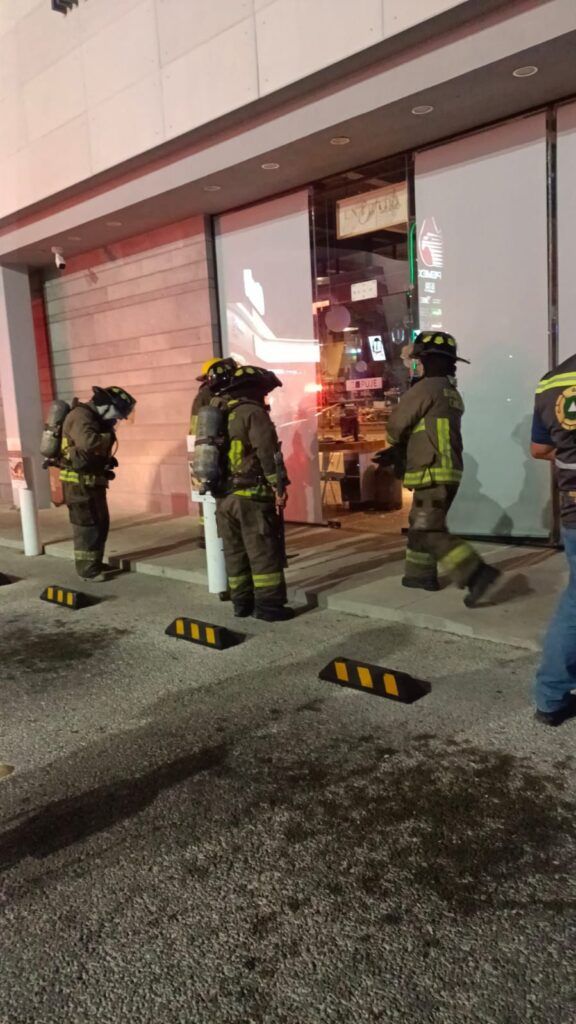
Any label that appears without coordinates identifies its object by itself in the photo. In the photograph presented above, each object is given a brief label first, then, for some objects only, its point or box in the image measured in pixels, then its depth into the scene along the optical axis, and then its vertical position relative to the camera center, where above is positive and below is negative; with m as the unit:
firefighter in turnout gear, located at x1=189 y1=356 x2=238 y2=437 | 7.10 +0.14
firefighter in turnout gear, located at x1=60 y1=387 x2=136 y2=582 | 7.07 -0.46
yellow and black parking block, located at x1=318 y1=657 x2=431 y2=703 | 4.20 -1.65
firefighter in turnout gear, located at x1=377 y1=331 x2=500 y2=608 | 5.62 -0.42
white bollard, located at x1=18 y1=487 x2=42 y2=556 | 8.81 -1.26
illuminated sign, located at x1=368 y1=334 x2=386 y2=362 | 8.91 +0.64
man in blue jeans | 3.45 -0.60
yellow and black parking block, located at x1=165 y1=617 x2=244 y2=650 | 5.31 -1.66
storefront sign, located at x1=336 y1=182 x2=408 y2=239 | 8.27 +2.18
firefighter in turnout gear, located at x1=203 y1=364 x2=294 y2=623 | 5.58 -0.59
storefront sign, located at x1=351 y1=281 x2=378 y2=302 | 8.79 +1.32
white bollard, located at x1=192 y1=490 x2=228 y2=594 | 6.64 -1.27
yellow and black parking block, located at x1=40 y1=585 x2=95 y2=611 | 6.70 -1.67
